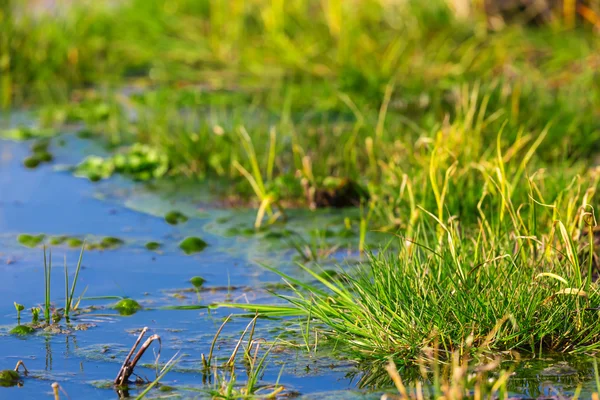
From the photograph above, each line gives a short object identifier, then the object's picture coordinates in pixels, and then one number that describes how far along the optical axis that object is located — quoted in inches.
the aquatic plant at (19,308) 262.5
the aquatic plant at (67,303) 261.4
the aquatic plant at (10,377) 223.1
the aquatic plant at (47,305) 252.8
